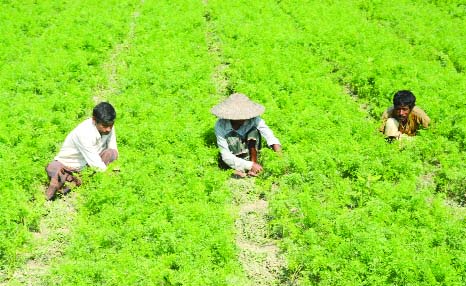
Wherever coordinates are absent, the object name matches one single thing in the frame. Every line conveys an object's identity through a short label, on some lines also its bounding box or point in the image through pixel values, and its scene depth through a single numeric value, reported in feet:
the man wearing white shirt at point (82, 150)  29.01
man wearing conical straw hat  31.45
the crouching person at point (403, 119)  33.60
